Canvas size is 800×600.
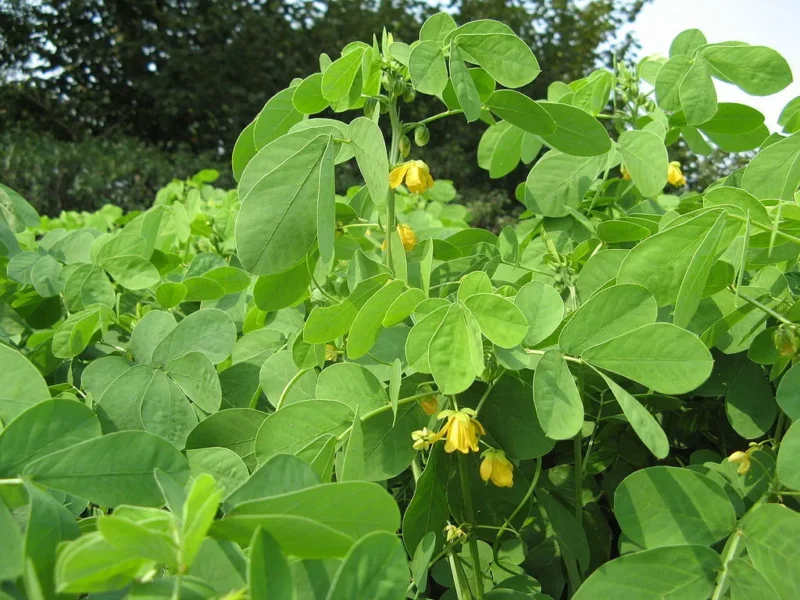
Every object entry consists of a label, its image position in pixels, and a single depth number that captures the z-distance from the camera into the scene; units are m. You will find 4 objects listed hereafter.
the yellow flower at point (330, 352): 0.79
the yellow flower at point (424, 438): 0.62
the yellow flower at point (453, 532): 0.67
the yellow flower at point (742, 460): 0.66
